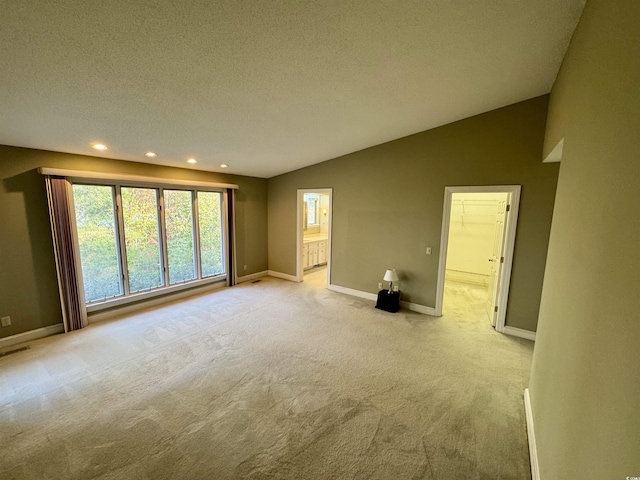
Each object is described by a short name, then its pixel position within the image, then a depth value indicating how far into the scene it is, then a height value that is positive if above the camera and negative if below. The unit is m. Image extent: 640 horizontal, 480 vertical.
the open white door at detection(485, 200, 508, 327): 3.78 -0.76
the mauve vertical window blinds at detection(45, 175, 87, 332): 3.34 -0.65
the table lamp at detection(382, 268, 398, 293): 4.36 -1.07
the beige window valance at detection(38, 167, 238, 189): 3.27 +0.43
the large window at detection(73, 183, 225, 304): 3.82 -0.51
